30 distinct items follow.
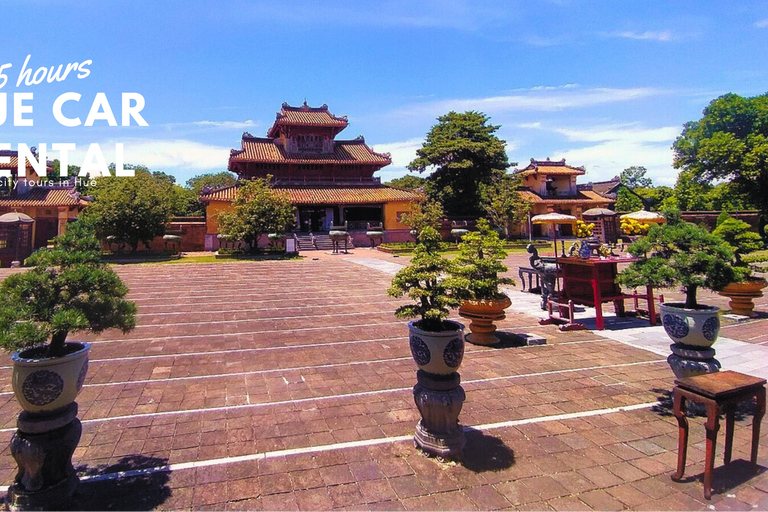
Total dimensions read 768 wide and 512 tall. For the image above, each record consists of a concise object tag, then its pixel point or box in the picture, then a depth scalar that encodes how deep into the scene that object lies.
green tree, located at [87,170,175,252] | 24.03
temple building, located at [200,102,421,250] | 32.91
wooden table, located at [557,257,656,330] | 7.93
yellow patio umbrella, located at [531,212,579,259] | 11.37
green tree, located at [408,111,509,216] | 35.66
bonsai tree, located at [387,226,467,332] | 3.79
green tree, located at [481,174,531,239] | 31.94
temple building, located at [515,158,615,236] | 40.56
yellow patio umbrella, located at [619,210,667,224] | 11.30
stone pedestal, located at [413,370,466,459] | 3.51
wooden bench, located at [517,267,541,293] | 11.22
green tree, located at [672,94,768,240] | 27.22
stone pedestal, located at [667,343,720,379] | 4.14
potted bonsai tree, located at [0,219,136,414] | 2.83
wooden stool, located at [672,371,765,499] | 2.95
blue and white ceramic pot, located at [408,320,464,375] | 3.53
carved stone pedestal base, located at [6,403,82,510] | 2.78
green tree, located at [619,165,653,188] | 59.87
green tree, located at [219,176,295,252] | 23.78
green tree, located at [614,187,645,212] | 40.69
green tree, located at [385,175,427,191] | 52.33
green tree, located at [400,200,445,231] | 29.18
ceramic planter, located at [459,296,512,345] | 6.78
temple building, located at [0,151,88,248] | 28.16
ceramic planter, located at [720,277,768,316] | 8.32
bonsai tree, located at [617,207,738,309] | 4.45
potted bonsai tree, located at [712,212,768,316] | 6.72
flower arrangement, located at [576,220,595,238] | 9.30
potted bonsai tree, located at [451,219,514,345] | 6.49
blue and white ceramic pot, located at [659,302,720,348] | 4.20
